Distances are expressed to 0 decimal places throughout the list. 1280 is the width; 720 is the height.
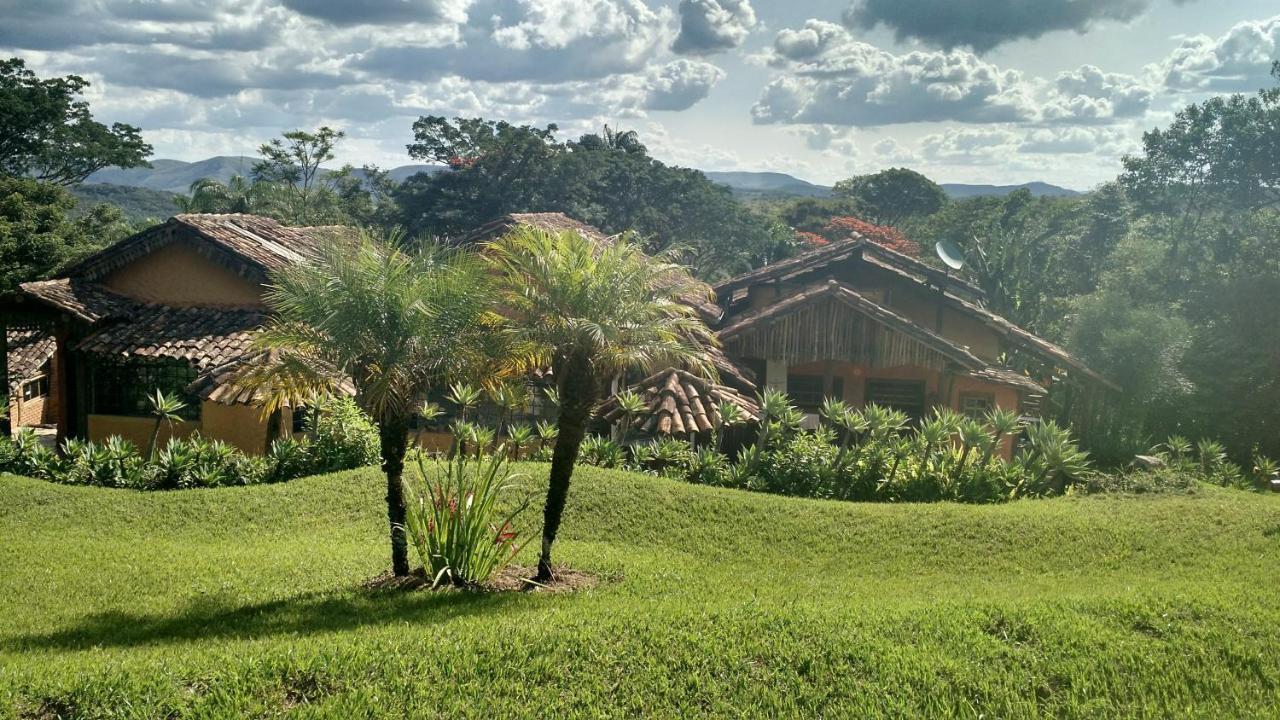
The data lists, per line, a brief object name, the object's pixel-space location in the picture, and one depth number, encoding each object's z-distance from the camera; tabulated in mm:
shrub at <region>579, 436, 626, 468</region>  15367
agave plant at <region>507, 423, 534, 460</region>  15070
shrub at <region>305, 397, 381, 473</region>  15375
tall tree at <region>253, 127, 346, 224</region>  53750
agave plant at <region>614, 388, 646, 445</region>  14945
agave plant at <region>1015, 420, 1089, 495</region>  14562
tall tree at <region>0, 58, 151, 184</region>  35531
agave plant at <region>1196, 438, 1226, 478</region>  16781
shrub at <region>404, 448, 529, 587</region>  9188
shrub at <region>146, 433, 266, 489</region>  14492
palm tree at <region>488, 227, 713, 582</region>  9438
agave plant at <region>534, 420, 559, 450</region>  15305
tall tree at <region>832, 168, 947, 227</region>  69688
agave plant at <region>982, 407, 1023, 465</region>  14289
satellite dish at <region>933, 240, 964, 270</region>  26667
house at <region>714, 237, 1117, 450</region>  19734
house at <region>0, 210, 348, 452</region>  18562
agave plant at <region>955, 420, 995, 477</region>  14164
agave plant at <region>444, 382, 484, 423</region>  13456
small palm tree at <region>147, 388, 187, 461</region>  15329
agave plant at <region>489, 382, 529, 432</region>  11016
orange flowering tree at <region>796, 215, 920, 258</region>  47844
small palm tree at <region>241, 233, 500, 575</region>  9203
